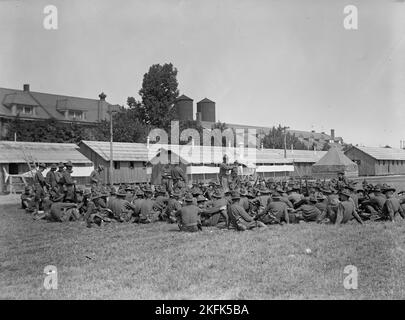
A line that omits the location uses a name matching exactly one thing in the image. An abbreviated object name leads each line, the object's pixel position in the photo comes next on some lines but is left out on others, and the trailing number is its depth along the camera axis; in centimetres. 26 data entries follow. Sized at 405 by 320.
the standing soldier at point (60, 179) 1728
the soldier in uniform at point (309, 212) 1443
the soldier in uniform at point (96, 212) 1481
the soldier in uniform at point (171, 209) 1533
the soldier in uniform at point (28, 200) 1922
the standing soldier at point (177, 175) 2153
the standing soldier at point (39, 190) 1848
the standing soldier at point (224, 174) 2250
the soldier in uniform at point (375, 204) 1442
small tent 3656
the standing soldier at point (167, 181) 2071
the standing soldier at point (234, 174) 2373
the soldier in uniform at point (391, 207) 1375
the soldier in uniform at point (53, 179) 1841
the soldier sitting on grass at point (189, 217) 1303
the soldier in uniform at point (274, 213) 1385
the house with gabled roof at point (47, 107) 5547
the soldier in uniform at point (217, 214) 1384
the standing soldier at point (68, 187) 1683
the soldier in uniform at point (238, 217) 1280
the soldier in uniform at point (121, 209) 1559
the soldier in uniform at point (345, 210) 1328
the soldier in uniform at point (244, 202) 1459
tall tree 6344
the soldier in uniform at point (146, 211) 1523
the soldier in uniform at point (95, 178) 2093
